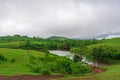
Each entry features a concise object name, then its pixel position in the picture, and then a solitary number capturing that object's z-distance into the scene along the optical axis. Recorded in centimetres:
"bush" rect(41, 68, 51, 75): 2576
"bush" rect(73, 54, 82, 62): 3957
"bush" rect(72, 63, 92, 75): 2694
